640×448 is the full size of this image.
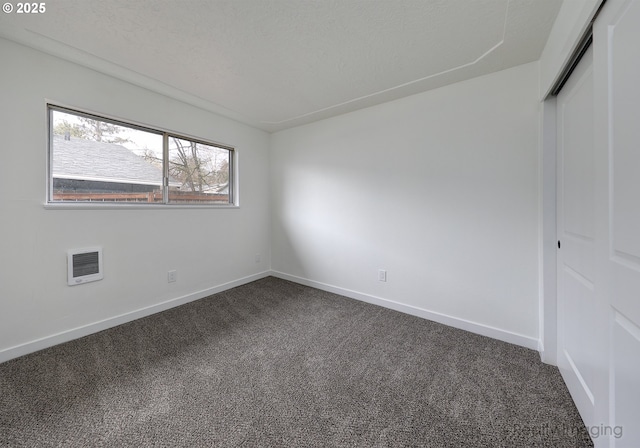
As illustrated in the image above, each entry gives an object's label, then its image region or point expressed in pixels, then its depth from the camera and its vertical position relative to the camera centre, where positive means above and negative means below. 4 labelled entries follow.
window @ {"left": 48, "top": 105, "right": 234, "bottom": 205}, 2.08 +0.64
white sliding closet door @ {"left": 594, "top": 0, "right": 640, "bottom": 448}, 0.79 +0.06
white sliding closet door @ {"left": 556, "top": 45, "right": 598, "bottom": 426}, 1.24 -0.09
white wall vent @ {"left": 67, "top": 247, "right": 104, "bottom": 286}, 2.06 -0.38
